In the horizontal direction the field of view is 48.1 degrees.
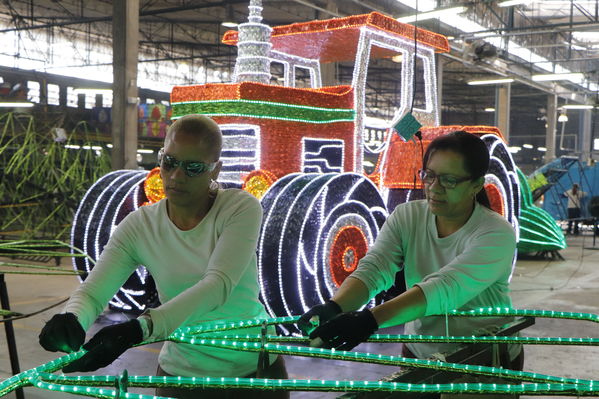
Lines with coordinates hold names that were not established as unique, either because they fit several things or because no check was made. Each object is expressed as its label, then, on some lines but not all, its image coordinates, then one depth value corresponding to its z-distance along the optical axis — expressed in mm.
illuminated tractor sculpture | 5816
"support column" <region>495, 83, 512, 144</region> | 26578
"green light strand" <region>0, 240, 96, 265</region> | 3633
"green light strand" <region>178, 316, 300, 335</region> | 2041
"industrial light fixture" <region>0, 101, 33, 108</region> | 16319
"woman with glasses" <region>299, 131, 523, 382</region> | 2125
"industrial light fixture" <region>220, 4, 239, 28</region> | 20106
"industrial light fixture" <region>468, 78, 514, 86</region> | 21781
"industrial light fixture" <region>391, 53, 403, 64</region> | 7405
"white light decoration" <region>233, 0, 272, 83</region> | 6348
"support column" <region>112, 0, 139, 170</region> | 12188
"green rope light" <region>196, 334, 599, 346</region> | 2117
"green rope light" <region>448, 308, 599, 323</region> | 2248
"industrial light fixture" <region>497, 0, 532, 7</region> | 14008
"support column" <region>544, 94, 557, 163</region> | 29844
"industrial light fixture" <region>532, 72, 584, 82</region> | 21925
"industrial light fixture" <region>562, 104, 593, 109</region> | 24988
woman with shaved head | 2125
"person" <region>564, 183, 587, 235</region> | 20305
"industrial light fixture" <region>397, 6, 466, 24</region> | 12859
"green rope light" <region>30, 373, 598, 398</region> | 1583
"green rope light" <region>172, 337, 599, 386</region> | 1764
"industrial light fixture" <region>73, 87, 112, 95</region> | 20905
